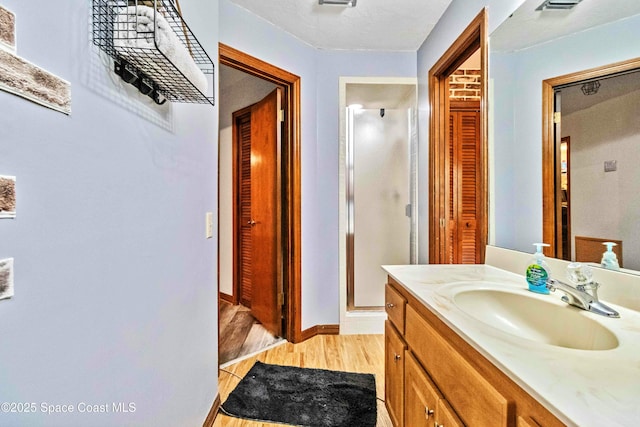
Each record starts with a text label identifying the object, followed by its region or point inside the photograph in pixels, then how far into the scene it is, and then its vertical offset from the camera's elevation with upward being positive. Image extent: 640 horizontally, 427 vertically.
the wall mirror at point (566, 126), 0.94 +0.31
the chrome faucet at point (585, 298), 0.85 -0.27
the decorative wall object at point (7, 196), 0.48 +0.02
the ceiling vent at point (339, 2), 1.95 +1.33
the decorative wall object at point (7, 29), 0.48 +0.29
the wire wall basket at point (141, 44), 0.71 +0.40
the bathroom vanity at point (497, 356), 0.51 -0.33
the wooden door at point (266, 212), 2.55 -0.02
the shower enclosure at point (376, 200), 2.85 +0.08
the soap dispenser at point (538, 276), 1.07 -0.24
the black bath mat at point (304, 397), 1.57 -1.07
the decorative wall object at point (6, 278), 0.48 -0.11
